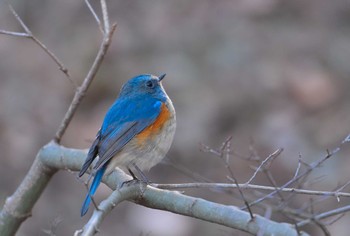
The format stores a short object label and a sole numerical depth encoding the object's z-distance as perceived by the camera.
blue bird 7.67
